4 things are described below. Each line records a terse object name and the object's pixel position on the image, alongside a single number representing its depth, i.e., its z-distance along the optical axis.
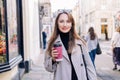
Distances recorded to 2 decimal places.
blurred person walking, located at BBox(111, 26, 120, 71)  7.56
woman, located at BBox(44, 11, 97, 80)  2.25
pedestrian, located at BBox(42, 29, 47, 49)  16.36
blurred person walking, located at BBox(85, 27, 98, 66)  7.30
